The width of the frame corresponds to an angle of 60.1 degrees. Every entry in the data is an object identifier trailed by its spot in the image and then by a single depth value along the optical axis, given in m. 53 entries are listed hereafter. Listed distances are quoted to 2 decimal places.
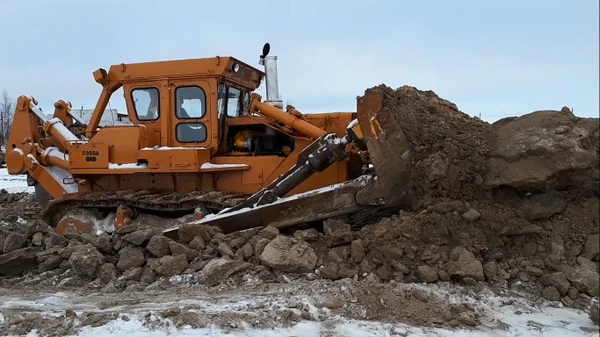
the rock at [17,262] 5.66
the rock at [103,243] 5.79
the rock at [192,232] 5.66
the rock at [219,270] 5.04
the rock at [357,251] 4.97
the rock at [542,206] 4.82
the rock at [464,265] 4.54
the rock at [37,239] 6.09
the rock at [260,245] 5.24
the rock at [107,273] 5.37
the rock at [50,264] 5.66
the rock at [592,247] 4.56
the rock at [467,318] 3.92
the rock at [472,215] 4.82
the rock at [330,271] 4.86
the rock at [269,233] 5.41
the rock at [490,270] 4.59
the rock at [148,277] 5.26
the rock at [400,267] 4.75
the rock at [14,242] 5.94
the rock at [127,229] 5.89
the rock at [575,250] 4.60
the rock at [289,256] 5.00
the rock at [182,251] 5.45
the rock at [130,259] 5.48
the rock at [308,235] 5.31
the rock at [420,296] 4.26
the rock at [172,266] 5.29
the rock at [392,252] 4.85
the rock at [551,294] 4.32
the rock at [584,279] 4.30
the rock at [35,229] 6.26
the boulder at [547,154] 4.55
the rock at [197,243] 5.56
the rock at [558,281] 4.35
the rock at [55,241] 6.06
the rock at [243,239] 5.46
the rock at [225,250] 5.35
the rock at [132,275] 5.32
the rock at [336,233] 5.18
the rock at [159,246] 5.52
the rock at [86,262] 5.45
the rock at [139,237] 5.70
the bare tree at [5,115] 46.31
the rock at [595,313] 3.51
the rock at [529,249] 4.71
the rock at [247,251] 5.29
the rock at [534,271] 4.51
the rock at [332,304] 4.18
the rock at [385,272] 4.76
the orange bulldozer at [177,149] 7.41
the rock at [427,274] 4.61
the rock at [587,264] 4.46
